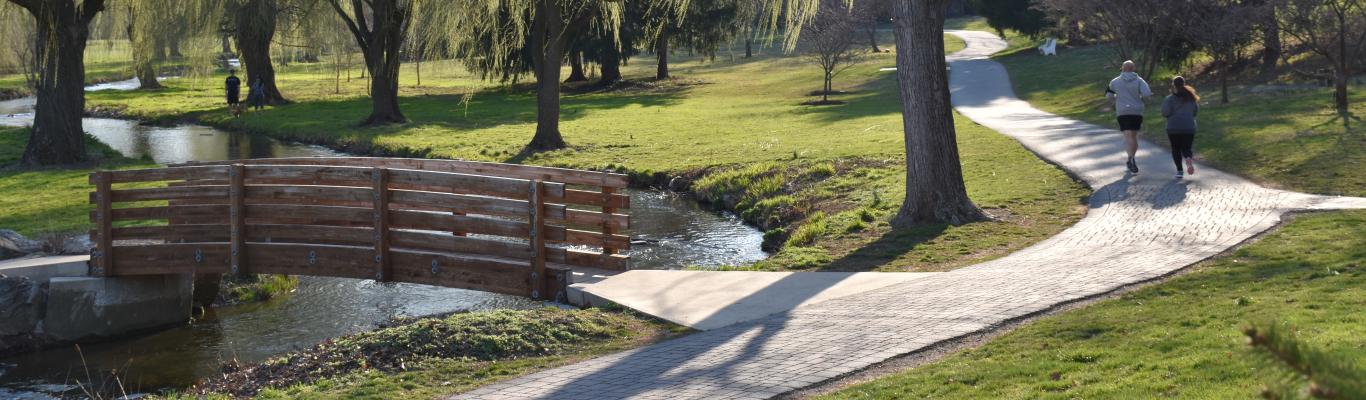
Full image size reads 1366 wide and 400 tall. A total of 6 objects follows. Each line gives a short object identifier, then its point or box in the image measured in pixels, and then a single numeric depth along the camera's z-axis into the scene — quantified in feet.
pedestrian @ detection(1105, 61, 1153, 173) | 60.54
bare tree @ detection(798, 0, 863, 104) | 146.20
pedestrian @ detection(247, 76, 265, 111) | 145.56
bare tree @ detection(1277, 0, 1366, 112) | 82.53
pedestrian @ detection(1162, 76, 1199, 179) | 57.57
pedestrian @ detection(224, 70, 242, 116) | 142.10
